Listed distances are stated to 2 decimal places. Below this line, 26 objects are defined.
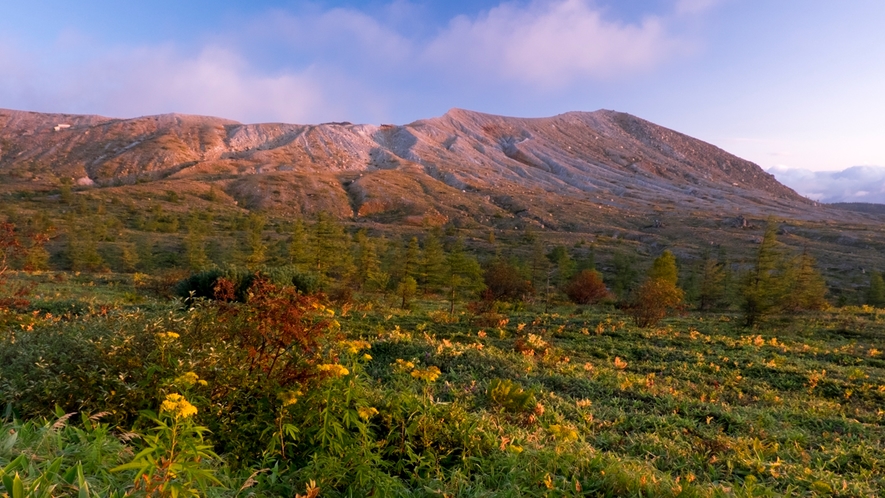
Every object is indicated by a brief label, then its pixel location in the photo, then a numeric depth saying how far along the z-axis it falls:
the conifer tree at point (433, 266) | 20.72
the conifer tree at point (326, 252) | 22.17
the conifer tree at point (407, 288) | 18.11
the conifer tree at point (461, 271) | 18.92
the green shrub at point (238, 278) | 15.17
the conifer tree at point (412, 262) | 20.39
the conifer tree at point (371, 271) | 20.69
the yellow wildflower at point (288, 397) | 3.38
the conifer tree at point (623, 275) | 31.53
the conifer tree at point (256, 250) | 22.35
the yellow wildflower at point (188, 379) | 3.04
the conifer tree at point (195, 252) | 27.20
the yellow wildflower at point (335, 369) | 3.50
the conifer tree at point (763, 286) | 16.56
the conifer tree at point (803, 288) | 19.39
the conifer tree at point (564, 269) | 30.25
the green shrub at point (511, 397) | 5.81
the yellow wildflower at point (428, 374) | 4.34
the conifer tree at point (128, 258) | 30.81
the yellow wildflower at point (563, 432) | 4.54
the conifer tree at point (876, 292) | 27.72
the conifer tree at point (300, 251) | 22.47
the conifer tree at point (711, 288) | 24.80
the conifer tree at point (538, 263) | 26.23
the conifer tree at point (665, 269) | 22.44
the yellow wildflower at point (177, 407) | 2.52
